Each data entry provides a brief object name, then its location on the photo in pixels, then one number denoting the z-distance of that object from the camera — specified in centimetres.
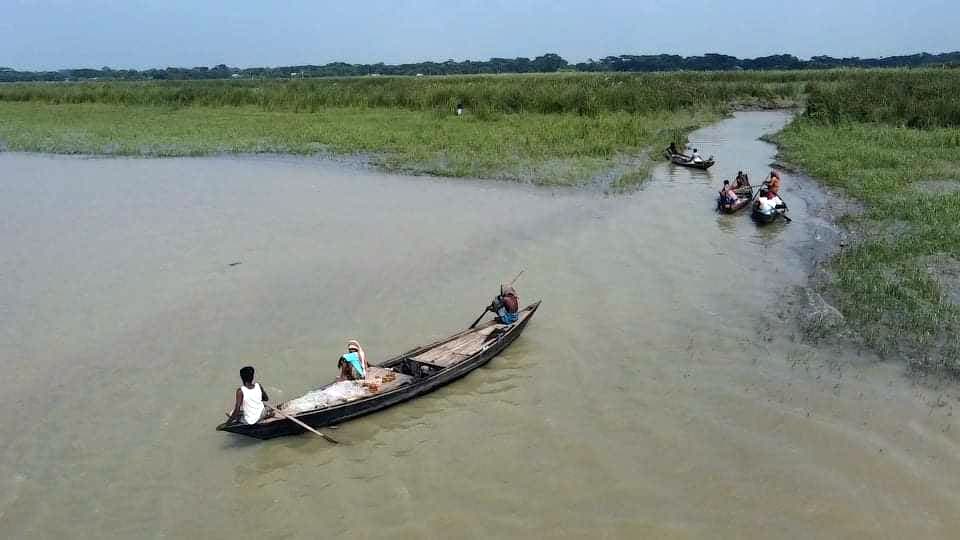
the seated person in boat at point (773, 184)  1852
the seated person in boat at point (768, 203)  1753
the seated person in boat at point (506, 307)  1102
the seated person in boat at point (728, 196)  1895
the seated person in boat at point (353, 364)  920
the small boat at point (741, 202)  1891
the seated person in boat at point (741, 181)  2056
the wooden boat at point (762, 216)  1753
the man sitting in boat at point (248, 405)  802
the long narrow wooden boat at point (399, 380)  832
